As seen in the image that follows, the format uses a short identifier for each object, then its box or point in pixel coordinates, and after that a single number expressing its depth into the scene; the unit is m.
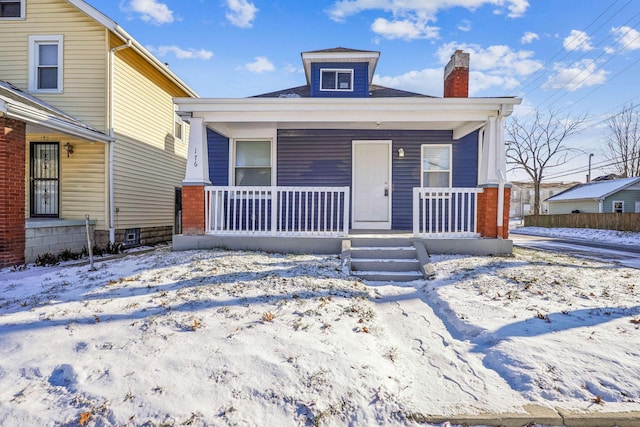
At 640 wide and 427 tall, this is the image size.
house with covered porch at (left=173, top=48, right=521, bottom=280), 6.55
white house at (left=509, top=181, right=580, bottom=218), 51.72
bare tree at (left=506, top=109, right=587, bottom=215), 30.08
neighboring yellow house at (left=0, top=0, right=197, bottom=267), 8.33
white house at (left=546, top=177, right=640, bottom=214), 24.19
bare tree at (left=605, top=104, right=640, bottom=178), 29.33
